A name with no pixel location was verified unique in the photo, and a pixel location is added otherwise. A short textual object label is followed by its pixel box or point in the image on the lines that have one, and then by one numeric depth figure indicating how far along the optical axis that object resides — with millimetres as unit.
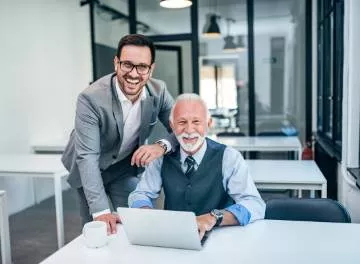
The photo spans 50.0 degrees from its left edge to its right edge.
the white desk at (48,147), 4465
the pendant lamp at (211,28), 5695
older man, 1634
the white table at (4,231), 2461
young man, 1626
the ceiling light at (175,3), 3622
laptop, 1188
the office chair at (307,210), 1674
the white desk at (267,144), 4031
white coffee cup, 1304
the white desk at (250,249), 1193
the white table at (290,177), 2605
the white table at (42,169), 2930
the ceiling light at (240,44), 5664
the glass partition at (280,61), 5562
